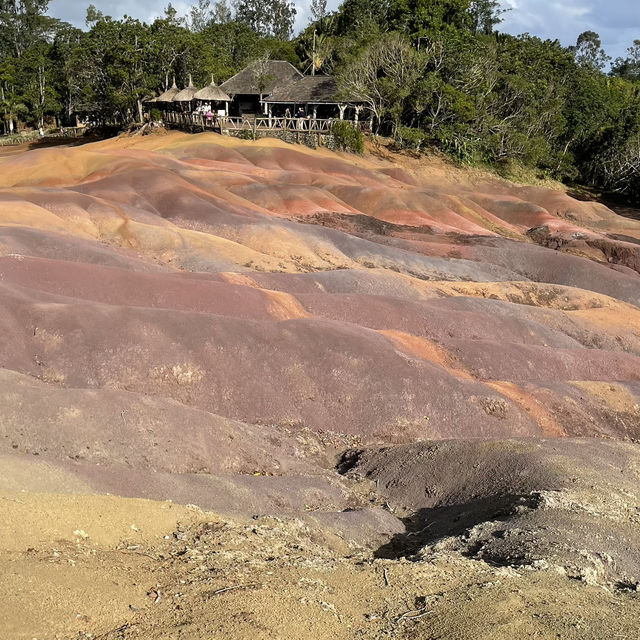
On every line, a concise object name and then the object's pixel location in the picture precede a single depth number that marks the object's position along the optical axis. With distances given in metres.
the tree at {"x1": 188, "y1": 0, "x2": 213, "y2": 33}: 127.06
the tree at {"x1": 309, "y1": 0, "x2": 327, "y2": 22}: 114.19
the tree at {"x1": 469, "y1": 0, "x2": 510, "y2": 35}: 96.38
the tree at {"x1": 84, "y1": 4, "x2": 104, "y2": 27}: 69.75
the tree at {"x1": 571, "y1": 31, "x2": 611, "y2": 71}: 127.19
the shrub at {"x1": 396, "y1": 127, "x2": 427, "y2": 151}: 64.50
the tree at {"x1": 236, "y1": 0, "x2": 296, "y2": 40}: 128.25
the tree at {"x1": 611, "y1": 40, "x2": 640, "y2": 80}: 125.98
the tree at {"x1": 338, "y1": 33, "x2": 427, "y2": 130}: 62.84
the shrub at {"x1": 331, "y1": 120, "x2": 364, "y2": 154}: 62.59
